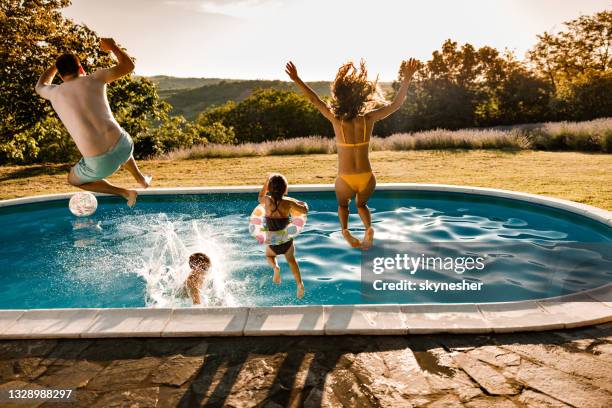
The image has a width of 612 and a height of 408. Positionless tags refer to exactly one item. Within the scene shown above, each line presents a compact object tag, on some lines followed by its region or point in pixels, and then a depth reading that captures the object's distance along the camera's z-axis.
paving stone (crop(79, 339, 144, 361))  3.52
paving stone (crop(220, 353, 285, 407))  3.00
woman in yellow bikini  4.84
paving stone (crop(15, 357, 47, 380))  3.31
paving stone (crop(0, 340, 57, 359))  3.58
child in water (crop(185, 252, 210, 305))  6.06
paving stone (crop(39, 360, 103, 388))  3.19
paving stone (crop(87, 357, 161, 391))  3.17
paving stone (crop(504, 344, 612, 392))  3.17
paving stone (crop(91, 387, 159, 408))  2.97
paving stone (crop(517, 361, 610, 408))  2.92
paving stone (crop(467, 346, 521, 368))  3.35
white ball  6.00
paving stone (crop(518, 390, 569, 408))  2.88
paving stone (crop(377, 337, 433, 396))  3.09
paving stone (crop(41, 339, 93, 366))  3.47
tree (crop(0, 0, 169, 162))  13.34
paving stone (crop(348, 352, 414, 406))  3.00
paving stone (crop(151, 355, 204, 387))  3.21
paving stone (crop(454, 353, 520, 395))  3.05
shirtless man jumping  4.39
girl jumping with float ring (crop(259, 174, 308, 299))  4.39
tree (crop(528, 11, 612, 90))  34.06
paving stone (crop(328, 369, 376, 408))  2.95
